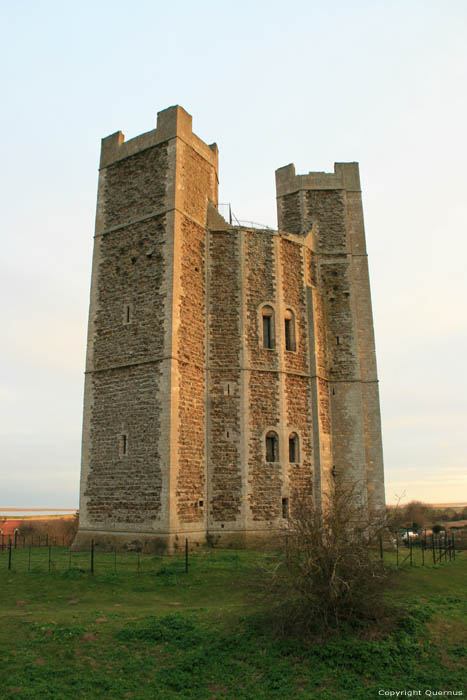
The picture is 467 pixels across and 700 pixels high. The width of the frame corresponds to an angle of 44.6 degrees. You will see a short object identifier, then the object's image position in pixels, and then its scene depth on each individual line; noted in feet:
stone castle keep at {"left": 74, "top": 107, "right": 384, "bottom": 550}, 60.85
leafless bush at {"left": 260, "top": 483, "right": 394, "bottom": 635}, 29.58
